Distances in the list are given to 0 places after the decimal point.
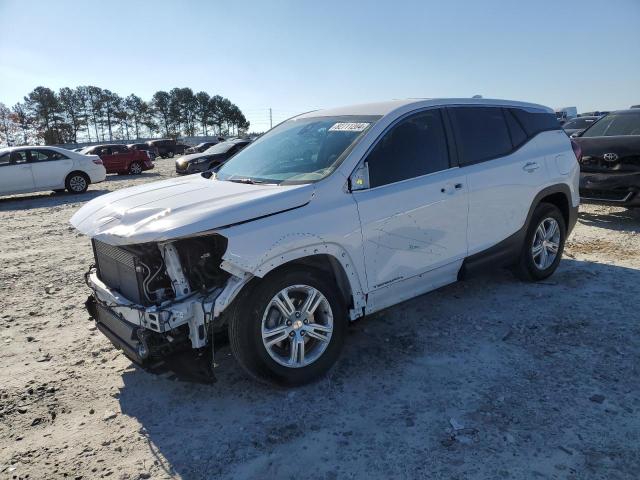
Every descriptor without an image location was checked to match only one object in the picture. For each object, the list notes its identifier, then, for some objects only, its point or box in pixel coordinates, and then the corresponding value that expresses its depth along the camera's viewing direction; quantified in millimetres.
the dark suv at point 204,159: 17953
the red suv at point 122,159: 24578
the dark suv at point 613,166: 7250
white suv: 3068
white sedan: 14445
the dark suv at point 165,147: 43938
